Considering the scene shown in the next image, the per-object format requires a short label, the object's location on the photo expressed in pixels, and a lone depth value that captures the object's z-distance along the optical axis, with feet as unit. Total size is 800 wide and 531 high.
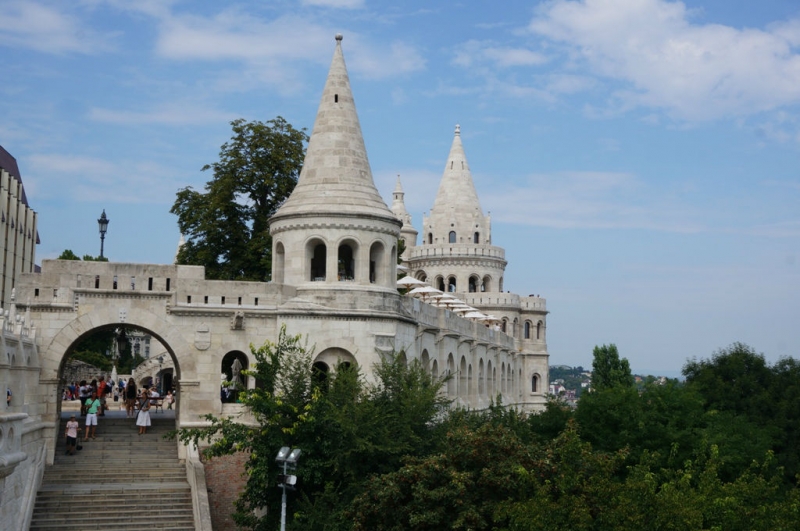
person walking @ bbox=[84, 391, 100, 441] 97.76
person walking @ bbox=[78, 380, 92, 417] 104.01
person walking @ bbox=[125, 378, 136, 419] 108.99
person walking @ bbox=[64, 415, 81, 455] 93.76
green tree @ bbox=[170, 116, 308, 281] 139.85
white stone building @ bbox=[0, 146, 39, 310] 223.51
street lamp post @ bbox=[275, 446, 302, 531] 73.31
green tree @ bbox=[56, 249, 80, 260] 228.86
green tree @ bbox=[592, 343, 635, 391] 235.40
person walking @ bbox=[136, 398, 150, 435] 100.68
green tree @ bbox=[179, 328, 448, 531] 82.89
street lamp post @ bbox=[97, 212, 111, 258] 126.82
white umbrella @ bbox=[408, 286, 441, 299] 154.92
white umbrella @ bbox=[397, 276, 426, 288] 153.81
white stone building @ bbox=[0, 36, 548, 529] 93.86
